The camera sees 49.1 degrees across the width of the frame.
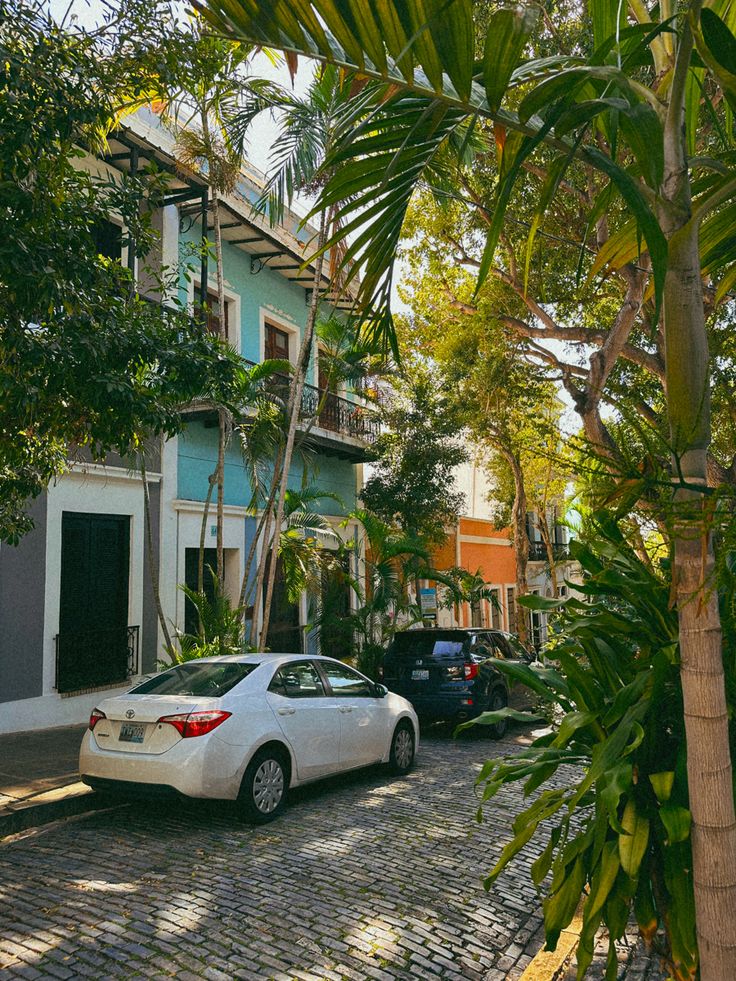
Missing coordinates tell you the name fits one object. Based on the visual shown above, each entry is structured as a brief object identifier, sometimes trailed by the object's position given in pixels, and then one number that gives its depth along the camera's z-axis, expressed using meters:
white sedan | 6.57
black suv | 11.52
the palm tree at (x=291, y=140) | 11.30
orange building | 26.38
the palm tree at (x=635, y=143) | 2.37
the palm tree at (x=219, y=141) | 9.52
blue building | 11.23
